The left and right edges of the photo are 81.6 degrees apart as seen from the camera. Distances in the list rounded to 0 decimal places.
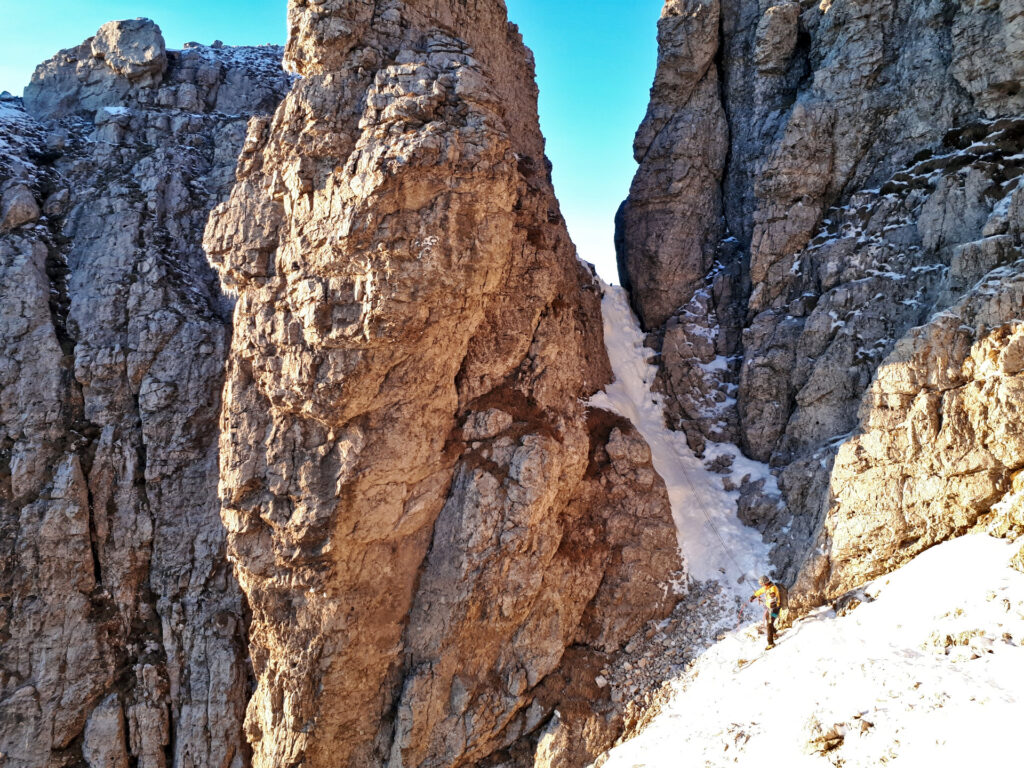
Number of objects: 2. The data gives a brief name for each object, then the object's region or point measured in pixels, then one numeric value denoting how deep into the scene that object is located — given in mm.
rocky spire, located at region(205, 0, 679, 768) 13945
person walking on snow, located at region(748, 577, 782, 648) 13109
